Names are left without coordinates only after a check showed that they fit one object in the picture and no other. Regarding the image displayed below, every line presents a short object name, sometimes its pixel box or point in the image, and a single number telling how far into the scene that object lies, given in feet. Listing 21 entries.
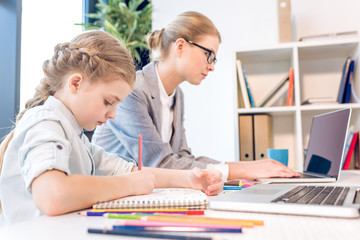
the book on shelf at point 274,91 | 7.52
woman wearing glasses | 4.39
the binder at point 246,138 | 7.32
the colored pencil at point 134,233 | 1.44
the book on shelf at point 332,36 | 7.25
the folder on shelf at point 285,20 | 7.65
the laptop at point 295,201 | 1.88
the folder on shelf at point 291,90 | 7.32
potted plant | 8.60
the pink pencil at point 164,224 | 1.54
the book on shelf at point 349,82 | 7.24
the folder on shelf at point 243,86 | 7.46
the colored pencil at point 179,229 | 1.49
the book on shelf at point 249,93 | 7.48
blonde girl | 2.16
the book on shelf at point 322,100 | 7.13
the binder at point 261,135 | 7.27
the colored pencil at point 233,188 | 3.23
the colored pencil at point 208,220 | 1.62
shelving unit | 7.11
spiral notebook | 2.10
